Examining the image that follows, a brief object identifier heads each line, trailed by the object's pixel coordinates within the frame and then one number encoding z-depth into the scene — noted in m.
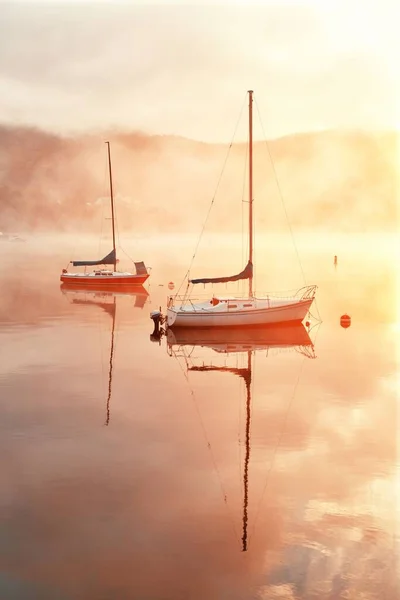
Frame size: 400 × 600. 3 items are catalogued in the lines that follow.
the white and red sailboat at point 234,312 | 55.38
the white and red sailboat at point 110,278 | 94.50
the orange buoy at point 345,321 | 62.63
